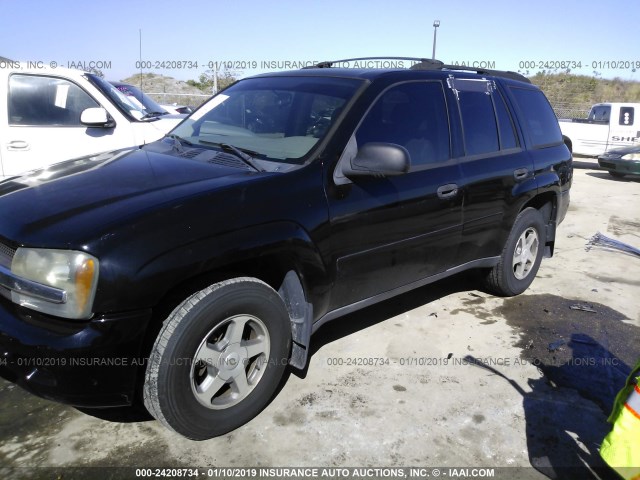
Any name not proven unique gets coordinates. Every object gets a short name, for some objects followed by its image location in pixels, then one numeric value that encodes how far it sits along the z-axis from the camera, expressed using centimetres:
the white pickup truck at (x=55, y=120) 554
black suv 225
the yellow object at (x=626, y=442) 210
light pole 2113
